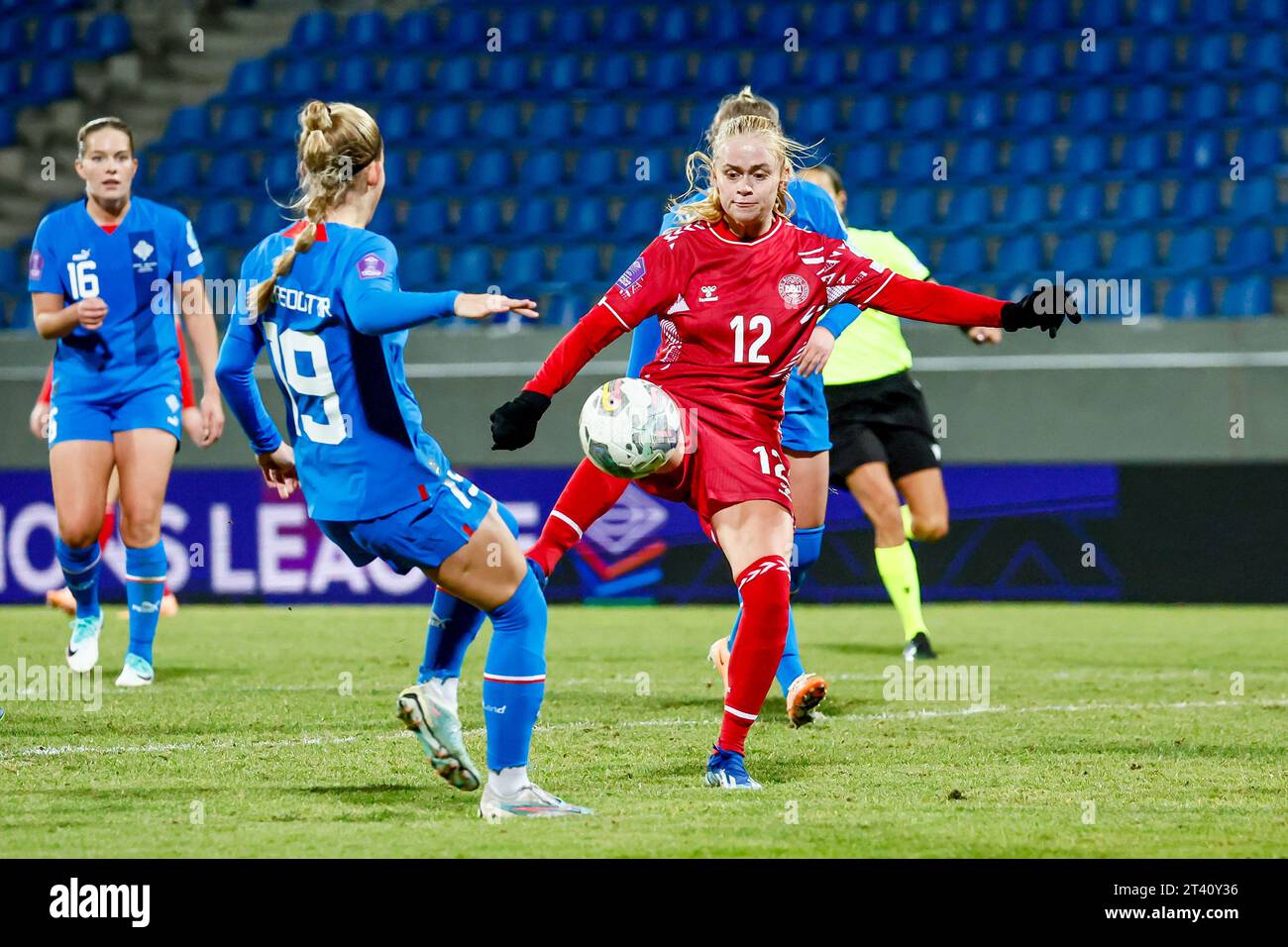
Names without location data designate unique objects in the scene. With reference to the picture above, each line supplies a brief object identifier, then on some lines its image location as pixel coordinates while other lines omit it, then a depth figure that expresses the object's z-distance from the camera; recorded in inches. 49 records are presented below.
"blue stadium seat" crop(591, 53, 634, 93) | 544.1
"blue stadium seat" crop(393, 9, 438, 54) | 562.3
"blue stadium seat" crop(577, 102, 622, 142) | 532.4
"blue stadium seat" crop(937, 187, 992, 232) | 495.2
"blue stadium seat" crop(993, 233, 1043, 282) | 476.7
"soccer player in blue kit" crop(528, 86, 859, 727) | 203.9
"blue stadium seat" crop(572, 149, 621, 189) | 522.9
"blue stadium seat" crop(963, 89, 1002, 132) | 517.3
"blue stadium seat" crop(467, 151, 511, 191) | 527.8
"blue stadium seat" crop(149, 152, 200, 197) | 542.3
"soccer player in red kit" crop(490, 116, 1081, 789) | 181.2
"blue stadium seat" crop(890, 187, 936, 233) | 498.3
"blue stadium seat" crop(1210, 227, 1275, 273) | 467.8
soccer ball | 178.4
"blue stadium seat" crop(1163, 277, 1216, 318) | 457.7
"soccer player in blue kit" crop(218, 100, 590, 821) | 161.2
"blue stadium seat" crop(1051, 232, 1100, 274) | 476.7
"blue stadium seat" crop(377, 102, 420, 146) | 541.0
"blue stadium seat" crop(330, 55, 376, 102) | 552.1
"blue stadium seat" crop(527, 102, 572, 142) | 535.5
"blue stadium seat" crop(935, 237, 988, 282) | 481.4
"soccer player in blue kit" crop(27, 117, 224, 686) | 260.7
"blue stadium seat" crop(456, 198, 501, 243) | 514.9
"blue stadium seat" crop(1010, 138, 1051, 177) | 504.4
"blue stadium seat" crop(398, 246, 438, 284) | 502.2
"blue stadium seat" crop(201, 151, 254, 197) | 537.3
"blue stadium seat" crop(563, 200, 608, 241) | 508.1
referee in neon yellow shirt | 311.3
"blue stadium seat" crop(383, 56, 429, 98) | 551.8
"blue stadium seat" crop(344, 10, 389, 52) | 564.4
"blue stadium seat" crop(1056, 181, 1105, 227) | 490.0
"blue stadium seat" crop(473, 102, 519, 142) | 537.0
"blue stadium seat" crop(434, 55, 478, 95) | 550.3
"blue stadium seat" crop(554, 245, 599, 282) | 496.1
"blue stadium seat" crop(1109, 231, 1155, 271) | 474.0
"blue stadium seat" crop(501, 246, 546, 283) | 498.3
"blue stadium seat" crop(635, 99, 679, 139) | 529.7
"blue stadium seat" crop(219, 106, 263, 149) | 549.6
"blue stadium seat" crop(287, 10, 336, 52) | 571.5
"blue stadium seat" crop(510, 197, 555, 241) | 511.8
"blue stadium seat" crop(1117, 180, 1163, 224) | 487.2
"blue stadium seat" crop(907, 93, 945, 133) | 519.2
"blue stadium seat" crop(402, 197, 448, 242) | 516.7
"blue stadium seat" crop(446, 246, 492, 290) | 503.5
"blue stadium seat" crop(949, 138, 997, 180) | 507.2
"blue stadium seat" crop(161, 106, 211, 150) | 557.9
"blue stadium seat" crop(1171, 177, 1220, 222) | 484.7
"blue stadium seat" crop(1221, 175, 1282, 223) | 481.1
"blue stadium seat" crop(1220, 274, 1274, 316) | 454.3
